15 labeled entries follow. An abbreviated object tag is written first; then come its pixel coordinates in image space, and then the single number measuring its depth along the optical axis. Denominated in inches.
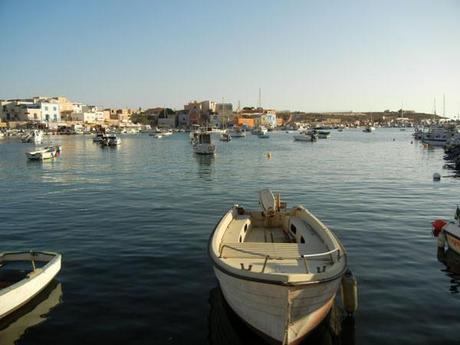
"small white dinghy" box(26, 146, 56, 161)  2529.5
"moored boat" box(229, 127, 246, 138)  6278.5
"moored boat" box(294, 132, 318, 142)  4881.9
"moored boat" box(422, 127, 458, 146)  3678.6
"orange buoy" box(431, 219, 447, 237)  788.0
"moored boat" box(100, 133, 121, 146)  4074.8
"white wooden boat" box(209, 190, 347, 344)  381.1
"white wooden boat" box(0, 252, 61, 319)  464.8
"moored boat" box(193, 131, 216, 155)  2829.7
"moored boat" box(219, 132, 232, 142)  5014.0
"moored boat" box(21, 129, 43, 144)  4605.6
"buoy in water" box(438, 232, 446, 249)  708.0
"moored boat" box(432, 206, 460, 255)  672.4
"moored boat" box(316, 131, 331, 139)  6117.1
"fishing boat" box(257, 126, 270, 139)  6274.6
